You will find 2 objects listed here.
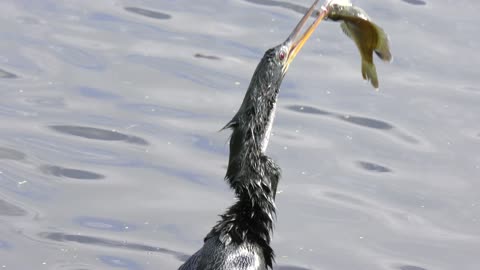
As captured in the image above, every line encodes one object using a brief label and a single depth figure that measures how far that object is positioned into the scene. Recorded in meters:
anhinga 12.59
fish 13.68
